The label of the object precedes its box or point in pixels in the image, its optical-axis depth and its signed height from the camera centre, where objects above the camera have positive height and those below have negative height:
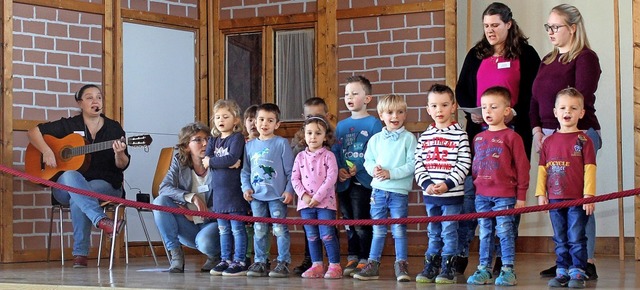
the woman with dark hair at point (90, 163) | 7.09 -0.07
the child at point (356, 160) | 6.08 -0.05
